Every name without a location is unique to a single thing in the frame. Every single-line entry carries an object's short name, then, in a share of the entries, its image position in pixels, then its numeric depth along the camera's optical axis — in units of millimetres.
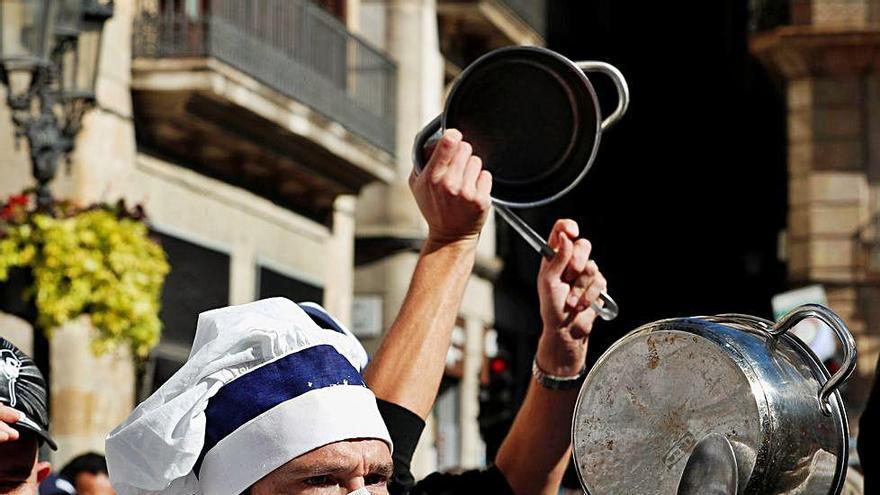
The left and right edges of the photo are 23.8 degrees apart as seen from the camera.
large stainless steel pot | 2605
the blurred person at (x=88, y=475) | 8062
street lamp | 10984
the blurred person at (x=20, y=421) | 3625
